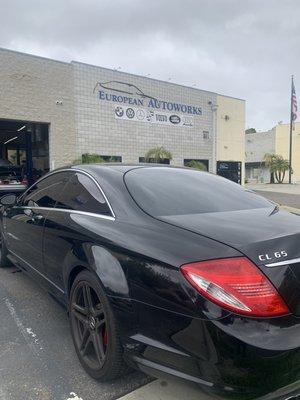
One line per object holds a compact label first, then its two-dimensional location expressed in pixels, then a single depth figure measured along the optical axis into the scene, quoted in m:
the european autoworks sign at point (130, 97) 20.45
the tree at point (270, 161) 42.28
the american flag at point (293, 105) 36.06
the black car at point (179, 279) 1.90
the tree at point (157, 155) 22.20
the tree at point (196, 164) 23.74
